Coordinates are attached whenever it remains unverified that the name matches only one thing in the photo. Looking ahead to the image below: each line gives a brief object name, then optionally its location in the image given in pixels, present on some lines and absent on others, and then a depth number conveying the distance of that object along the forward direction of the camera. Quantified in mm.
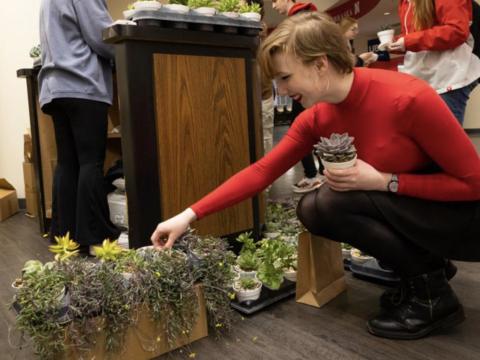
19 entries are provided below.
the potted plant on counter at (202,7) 1787
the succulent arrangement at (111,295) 1100
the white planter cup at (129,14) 1695
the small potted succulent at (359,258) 1738
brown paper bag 1469
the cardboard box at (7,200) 3170
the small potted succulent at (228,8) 1885
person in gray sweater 2025
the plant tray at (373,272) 1629
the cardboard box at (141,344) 1167
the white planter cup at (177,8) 1701
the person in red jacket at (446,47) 1742
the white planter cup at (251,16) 1948
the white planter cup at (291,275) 1677
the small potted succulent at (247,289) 1515
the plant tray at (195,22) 1683
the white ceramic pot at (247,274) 1602
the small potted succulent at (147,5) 1665
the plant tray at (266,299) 1475
